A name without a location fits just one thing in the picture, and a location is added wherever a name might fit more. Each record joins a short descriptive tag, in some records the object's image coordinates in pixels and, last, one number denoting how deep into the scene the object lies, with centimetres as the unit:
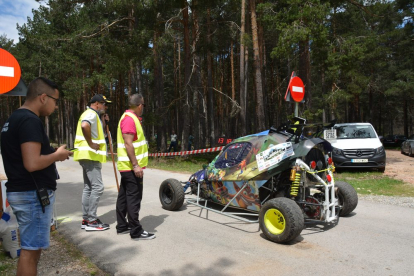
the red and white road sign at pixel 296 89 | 832
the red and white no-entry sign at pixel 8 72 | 435
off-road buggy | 469
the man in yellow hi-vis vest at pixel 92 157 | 511
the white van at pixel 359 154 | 1102
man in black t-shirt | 268
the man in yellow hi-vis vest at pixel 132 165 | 480
